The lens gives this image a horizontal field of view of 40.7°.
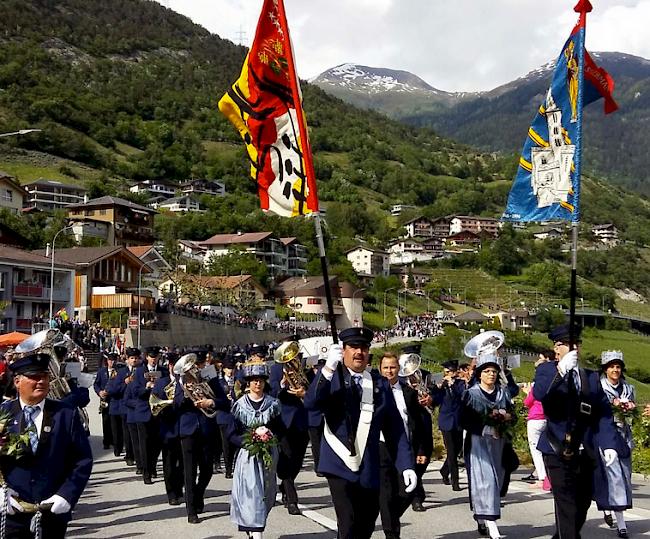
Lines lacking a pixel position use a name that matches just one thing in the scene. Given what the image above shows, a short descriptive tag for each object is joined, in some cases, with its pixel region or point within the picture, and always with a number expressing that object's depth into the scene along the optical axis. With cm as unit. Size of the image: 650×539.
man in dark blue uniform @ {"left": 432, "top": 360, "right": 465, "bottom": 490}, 1193
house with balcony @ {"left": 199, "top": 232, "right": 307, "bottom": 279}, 11369
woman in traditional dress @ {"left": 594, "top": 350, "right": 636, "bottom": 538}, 805
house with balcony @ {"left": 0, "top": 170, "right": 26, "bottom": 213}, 8775
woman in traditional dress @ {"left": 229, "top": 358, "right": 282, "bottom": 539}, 867
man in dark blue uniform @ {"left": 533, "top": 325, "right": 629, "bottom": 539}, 745
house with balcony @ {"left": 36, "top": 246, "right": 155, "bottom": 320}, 5582
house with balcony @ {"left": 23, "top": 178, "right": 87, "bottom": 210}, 12103
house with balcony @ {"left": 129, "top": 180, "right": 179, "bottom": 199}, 15425
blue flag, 834
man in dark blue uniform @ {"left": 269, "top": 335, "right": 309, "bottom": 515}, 1048
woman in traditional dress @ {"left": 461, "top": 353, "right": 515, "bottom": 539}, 887
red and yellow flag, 772
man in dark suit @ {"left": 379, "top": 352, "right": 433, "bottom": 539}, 847
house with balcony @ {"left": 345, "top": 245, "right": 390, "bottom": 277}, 14200
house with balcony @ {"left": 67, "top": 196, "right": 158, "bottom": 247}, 10012
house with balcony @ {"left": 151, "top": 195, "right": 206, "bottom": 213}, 14800
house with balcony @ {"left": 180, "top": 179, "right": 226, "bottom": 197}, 16268
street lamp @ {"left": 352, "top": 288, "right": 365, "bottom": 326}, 10246
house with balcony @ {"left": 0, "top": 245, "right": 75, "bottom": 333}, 5041
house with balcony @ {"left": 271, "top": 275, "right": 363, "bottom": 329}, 10144
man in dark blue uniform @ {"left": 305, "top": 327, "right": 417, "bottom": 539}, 656
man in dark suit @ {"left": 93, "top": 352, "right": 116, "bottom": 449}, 1633
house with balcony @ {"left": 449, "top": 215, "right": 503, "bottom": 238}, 18900
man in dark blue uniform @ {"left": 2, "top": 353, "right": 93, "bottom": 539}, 567
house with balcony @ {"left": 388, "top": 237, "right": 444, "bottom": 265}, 16512
